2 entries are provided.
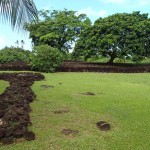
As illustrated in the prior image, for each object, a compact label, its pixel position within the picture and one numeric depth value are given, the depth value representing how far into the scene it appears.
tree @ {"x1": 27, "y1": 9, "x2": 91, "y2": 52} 15.53
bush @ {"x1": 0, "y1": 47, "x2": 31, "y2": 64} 11.94
